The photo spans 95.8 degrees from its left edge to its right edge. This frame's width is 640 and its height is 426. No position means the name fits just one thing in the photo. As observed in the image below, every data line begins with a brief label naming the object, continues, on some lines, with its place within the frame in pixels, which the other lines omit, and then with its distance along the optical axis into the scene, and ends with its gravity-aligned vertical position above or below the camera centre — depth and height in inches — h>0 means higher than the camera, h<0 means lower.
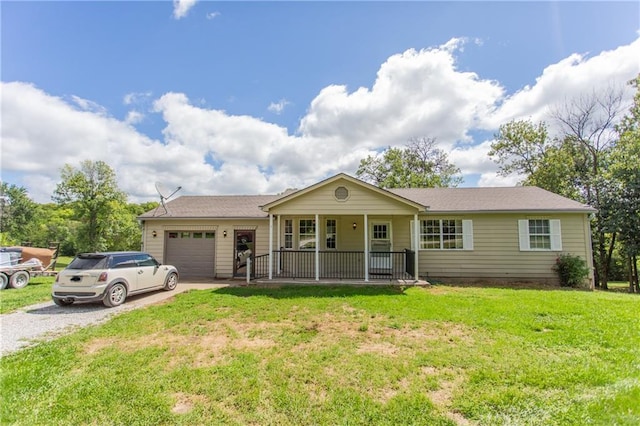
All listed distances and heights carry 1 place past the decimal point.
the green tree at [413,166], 1107.3 +271.3
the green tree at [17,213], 1247.4 +122.3
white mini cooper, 289.1 -43.0
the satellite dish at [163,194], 531.8 +81.9
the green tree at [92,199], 858.1 +119.5
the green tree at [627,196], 552.4 +74.7
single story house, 416.8 +0.7
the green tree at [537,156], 812.6 +237.3
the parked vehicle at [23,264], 414.3 -40.5
